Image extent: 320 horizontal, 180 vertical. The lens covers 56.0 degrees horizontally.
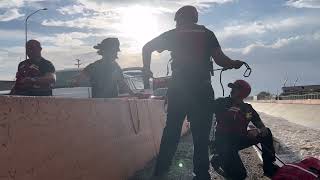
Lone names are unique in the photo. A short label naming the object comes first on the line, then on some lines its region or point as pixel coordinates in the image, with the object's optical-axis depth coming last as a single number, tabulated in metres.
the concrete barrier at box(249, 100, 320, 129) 15.14
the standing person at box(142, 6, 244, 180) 3.20
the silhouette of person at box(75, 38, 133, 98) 4.70
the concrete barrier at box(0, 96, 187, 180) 2.03
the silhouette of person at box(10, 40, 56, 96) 4.33
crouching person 3.68
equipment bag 2.64
